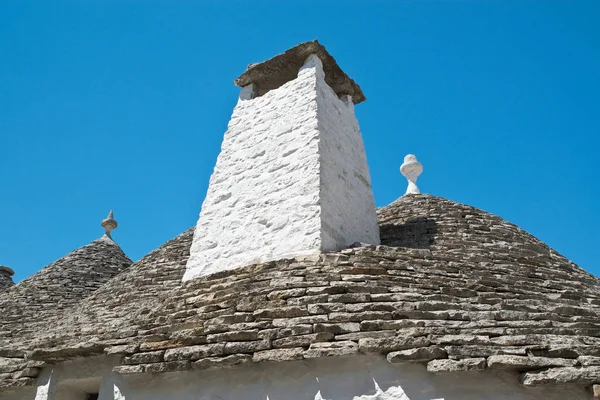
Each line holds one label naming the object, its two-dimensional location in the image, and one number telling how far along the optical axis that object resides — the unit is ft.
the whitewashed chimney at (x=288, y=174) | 20.89
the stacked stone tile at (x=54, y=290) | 28.50
